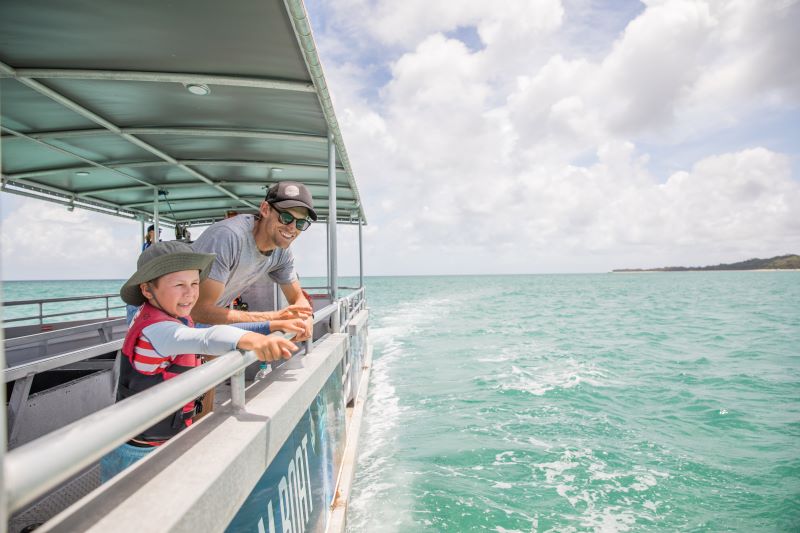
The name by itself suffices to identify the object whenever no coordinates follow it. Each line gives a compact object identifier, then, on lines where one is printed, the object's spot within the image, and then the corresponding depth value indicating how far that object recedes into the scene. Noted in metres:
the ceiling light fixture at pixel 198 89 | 3.82
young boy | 1.86
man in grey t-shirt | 2.65
